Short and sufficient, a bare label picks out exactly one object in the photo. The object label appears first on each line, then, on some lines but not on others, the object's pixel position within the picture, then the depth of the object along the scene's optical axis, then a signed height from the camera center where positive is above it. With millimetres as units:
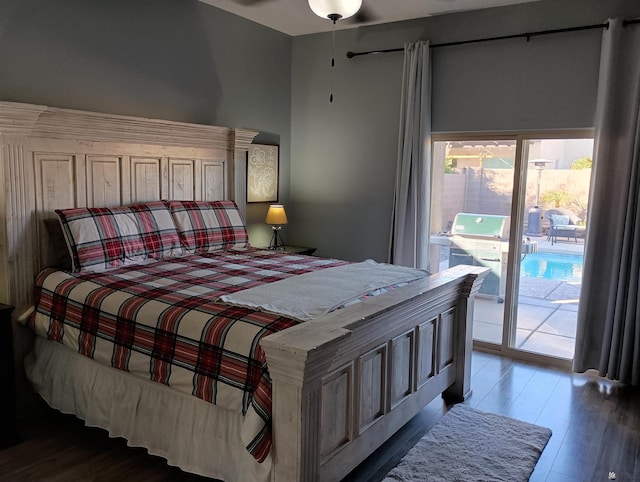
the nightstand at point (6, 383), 2729 -1081
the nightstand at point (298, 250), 4761 -607
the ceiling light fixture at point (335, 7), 2775 +928
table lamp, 4660 -296
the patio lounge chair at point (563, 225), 3965 -250
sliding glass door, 3988 -295
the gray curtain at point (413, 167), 4328 +160
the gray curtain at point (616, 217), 3529 -163
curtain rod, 3584 +1128
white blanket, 2344 -530
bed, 2029 -660
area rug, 2561 -1355
